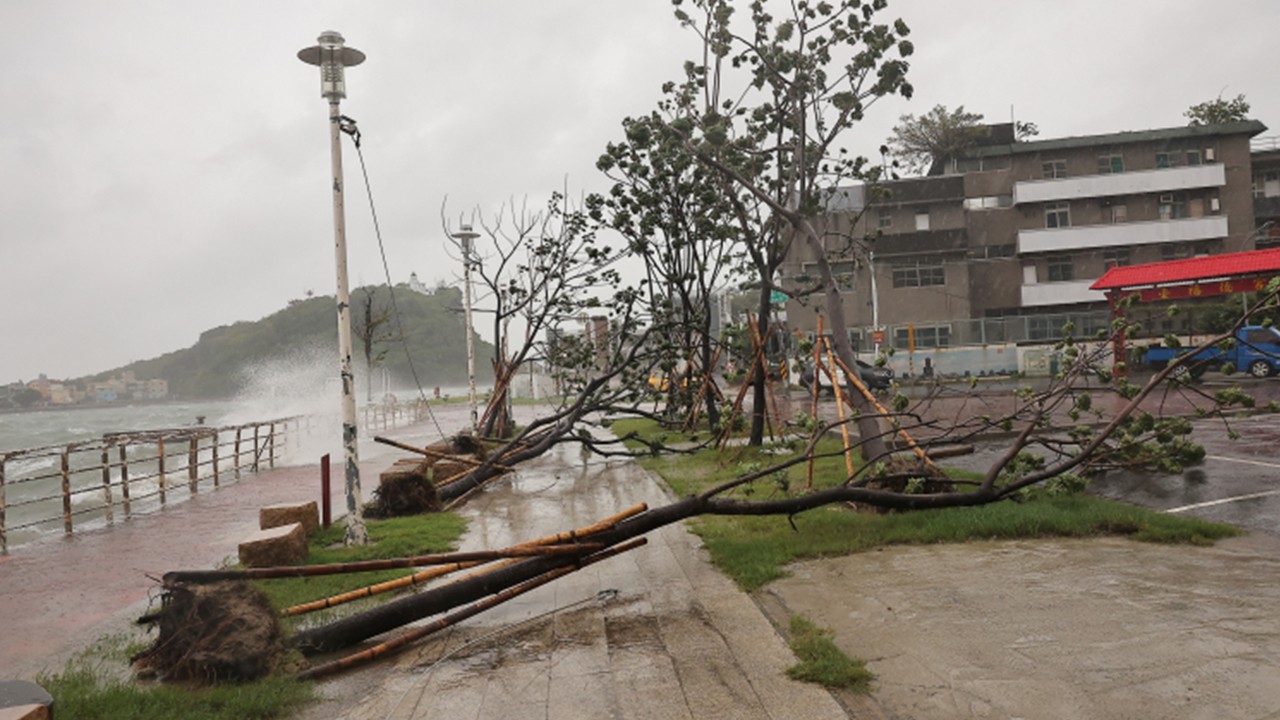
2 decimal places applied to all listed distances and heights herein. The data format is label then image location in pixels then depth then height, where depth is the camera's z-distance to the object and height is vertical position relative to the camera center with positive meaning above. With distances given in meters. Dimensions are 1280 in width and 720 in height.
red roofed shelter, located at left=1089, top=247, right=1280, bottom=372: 23.52 +1.73
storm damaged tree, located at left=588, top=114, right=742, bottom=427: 17.62 +3.06
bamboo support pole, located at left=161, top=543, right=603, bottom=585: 5.18 -1.14
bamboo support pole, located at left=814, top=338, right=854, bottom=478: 9.28 -0.46
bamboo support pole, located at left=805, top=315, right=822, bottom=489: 9.70 +0.02
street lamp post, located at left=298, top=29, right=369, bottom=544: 8.70 +1.61
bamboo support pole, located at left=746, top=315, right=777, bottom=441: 13.42 +0.19
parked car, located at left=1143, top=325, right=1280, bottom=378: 24.94 -0.69
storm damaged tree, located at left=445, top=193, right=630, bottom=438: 20.50 +2.22
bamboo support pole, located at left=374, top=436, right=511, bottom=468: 10.85 -1.10
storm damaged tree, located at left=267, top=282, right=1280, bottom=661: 5.79 -1.14
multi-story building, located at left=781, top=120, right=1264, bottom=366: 42.44 +6.23
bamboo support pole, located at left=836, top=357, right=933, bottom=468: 8.13 -0.61
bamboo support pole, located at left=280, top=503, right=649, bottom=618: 5.69 -1.36
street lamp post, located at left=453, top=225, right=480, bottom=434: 20.45 +2.43
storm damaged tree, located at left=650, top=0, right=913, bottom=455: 11.30 +3.67
